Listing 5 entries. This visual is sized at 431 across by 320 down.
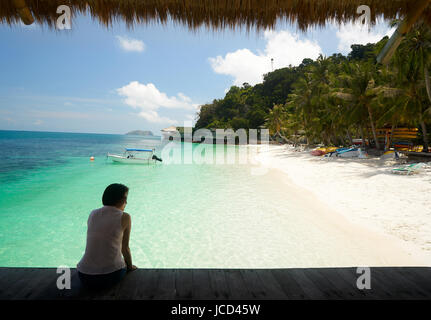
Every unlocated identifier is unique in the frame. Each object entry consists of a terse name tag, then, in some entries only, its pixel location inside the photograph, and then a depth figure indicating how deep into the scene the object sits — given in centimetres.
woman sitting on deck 168
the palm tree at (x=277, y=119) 4198
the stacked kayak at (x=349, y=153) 1689
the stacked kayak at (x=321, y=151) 2053
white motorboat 2015
